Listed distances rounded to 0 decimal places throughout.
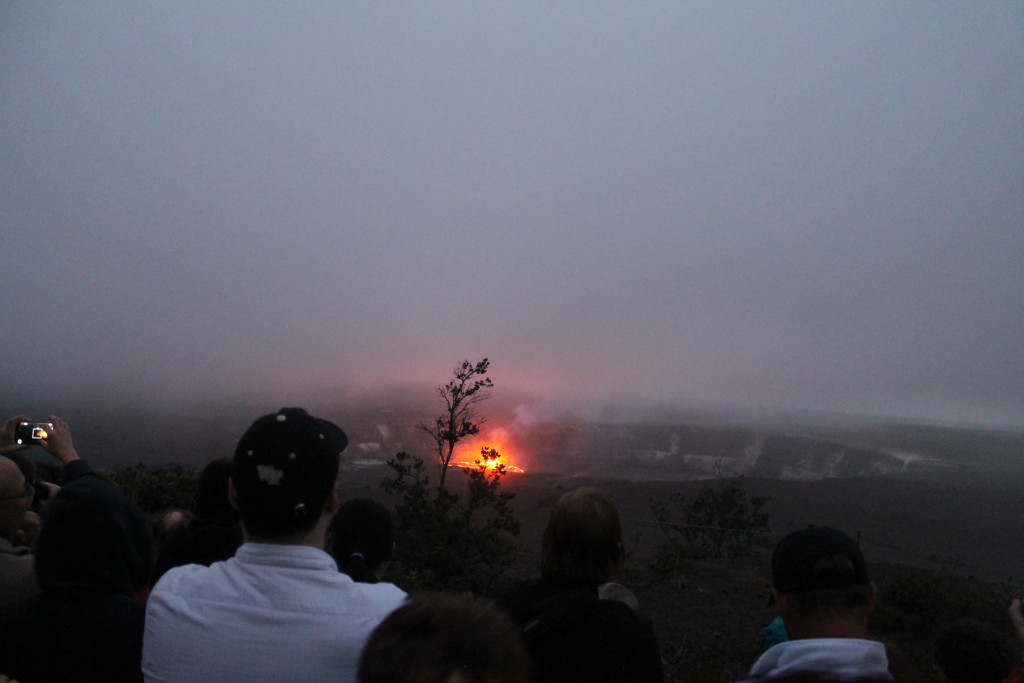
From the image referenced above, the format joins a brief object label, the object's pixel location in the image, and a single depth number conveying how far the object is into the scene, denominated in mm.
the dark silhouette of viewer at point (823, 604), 2117
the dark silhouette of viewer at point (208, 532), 2889
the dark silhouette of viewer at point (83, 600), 2055
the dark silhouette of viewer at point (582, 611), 2211
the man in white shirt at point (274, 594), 1652
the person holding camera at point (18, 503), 2525
